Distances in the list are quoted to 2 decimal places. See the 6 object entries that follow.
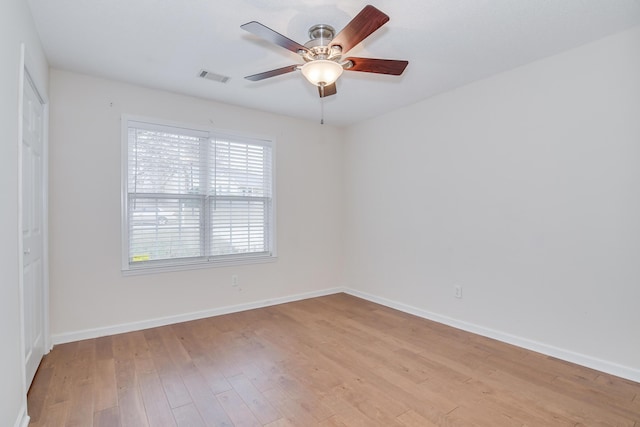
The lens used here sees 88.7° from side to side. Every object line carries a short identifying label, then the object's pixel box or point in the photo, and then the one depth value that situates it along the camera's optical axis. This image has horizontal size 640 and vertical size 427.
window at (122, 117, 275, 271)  3.35
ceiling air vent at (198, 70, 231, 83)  3.06
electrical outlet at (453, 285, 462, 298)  3.39
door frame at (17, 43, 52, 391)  2.21
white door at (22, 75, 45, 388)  2.19
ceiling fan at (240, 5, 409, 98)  1.74
